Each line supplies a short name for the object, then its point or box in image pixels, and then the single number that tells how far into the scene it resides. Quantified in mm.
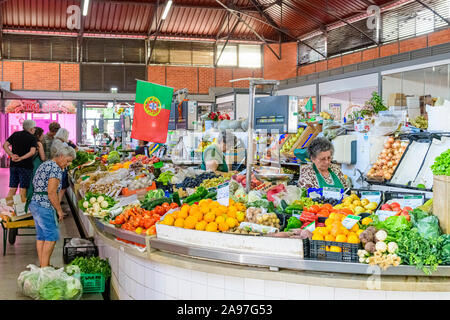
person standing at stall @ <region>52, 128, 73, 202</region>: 8578
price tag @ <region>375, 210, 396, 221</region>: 3018
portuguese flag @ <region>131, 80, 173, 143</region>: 5180
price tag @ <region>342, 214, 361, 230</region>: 2852
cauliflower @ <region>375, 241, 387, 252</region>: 2625
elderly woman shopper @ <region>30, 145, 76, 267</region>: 5004
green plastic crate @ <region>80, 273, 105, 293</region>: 4344
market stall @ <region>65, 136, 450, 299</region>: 2637
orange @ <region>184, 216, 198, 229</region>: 3377
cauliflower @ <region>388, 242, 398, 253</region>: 2619
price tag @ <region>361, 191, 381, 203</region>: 3566
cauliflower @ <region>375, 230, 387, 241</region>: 2658
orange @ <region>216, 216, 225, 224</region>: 3314
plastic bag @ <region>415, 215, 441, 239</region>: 2670
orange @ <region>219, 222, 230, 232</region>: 3279
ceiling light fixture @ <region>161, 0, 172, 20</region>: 17544
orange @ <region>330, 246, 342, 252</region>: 2732
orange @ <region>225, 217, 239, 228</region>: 3307
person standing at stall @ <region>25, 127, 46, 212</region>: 8211
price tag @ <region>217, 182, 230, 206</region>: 3709
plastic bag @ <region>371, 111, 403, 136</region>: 5977
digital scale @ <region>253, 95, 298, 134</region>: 4426
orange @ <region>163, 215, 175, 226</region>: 3504
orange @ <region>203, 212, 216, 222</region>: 3361
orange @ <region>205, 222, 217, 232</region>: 3250
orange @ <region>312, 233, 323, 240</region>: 2826
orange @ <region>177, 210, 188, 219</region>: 3552
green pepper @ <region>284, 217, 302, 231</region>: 3182
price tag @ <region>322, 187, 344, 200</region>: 3936
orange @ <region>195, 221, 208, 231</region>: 3307
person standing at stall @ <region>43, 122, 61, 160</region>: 8985
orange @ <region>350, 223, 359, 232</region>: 2861
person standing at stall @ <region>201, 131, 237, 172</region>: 6352
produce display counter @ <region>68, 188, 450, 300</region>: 2627
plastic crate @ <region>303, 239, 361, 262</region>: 2707
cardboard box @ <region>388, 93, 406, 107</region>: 9773
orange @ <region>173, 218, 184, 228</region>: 3443
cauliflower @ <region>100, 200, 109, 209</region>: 4746
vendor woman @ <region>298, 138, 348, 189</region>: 4654
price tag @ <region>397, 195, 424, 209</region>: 3309
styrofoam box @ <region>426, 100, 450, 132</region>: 5145
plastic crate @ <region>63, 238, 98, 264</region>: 5270
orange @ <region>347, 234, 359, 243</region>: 2748
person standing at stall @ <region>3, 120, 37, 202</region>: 7961
